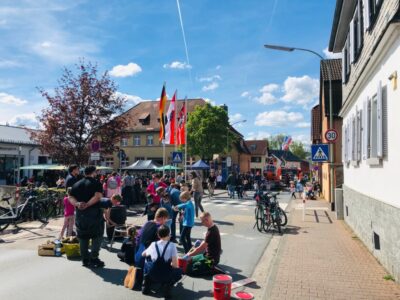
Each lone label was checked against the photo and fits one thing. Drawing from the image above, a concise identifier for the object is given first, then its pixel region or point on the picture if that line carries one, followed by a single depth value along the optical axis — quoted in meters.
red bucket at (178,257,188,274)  7.18
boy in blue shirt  8.73
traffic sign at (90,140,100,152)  15.86
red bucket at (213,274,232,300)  5.63
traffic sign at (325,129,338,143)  15.40
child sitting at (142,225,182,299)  5.81
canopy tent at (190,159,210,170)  34.19
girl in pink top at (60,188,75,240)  10.01
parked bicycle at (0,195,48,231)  12.50
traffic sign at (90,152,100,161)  15.77
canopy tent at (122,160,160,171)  27.12
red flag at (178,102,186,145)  25.17
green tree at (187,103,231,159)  44.84
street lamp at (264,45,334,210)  16.72
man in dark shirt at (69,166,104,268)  7.61
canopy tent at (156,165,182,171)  29.73
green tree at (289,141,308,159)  113.56
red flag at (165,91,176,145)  23.38
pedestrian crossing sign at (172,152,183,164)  22.28
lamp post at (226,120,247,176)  45.13
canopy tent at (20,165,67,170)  28.92
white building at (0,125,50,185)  35.03
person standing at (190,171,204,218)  15.33
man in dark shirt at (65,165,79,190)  9.68
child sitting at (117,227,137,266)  7.63
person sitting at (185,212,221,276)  7.19
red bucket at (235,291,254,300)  5.85
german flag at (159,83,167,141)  22.93
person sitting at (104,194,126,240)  9.76
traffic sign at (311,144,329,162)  15.09
